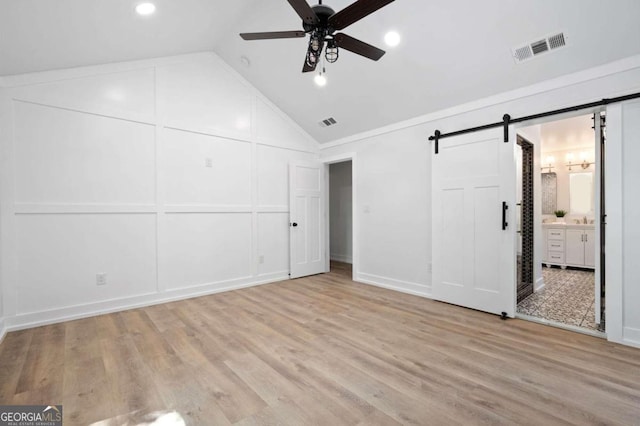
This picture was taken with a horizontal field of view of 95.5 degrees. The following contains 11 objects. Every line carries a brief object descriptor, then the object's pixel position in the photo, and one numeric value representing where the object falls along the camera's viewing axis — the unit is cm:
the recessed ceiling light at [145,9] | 274
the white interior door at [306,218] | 521
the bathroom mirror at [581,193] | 622
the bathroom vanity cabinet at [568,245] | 564
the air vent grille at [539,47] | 260
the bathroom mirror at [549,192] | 668
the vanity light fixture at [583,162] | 622
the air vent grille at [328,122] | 489
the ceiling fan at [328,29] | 198
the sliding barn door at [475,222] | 326
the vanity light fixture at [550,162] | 667
